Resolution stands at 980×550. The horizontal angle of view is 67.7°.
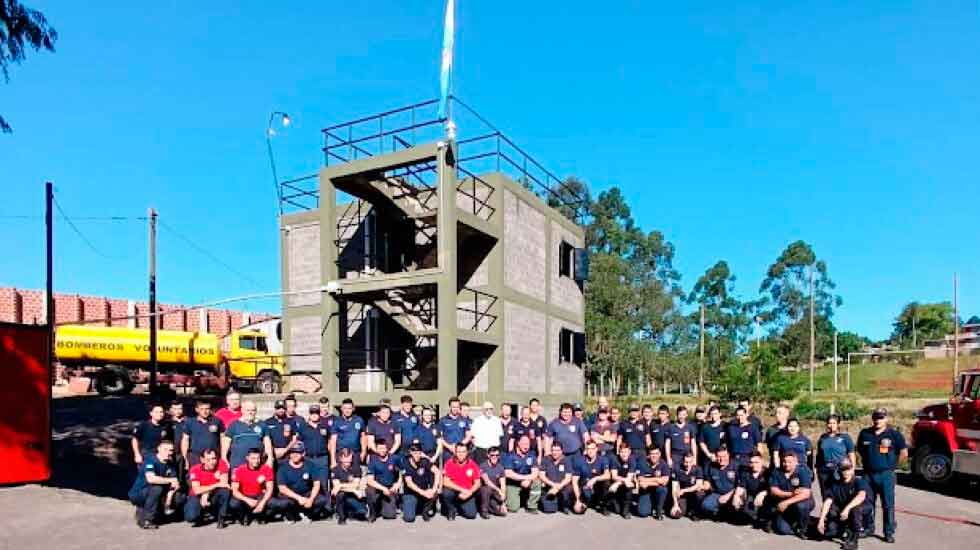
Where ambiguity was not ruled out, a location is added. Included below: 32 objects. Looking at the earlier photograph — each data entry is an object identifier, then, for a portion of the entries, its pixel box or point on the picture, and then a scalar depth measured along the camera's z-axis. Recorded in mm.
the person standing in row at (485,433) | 12492
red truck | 13227
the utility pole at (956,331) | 34450
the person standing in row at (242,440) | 10203
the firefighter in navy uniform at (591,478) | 11469
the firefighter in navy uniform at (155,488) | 9609
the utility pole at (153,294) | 21589
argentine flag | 16859
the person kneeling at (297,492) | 10227
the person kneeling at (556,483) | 11375
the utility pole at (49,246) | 13586
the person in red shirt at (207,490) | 9797
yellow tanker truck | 26750
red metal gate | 11750
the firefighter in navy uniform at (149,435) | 10102
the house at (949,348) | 60250
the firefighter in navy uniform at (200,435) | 10336
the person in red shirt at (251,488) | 9891
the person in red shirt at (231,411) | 11016
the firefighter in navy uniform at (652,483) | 11055
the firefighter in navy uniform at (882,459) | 9664
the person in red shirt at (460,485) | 10836
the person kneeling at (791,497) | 9836
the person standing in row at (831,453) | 10064
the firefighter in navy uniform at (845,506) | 9438
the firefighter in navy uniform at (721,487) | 10711
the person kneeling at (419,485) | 10672
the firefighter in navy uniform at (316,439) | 10992
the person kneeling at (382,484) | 10594
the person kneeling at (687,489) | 10953
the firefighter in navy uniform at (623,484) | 11209
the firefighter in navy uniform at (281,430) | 10875
